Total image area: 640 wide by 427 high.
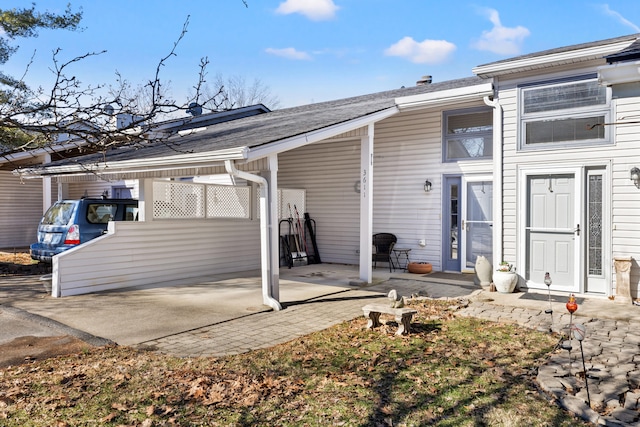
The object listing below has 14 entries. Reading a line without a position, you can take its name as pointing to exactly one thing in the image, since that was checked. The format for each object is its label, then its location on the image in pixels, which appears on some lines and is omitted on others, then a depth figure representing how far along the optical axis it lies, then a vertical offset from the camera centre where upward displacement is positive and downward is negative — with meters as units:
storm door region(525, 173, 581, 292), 7.50 -0.24
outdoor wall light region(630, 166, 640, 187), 6.89 +0.62
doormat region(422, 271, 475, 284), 9.22 -1.22
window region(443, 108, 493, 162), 9.40 +1.70
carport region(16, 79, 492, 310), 6.76 +0.33
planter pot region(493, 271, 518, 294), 7.71 -1.08
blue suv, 8.89 -0.19
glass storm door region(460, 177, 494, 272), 9.35 -0.09
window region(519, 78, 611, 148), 7.31 +1.69
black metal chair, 10.40 -0.68
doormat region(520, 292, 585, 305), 7.20 -1.29
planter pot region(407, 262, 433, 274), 9.95 -1.11
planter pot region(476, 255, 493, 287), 8.34 -0.98
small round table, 10.48 -0.93
